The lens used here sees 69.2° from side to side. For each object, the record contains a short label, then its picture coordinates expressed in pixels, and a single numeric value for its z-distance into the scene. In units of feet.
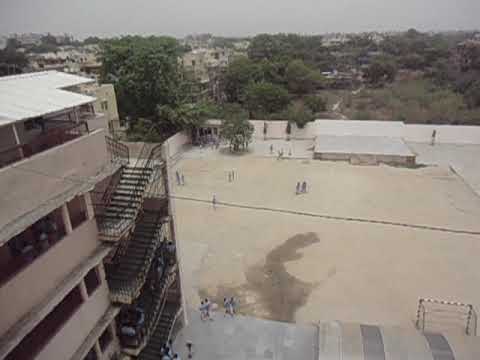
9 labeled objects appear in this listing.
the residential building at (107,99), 93.69
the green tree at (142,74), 104.78
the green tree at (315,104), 139.31
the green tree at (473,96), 135.23
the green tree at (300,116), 116.57
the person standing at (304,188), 77.61
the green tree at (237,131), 104.06
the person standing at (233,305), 42.80
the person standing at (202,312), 42.07
